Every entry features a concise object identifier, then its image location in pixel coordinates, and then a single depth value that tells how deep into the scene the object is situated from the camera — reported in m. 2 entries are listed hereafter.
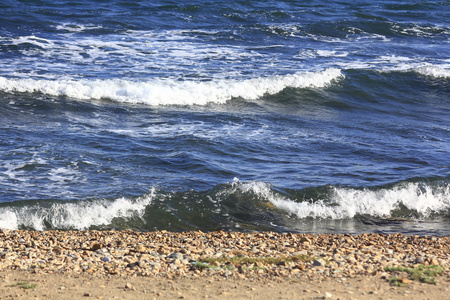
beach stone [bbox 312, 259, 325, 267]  14.00
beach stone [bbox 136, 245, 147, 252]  15.23
